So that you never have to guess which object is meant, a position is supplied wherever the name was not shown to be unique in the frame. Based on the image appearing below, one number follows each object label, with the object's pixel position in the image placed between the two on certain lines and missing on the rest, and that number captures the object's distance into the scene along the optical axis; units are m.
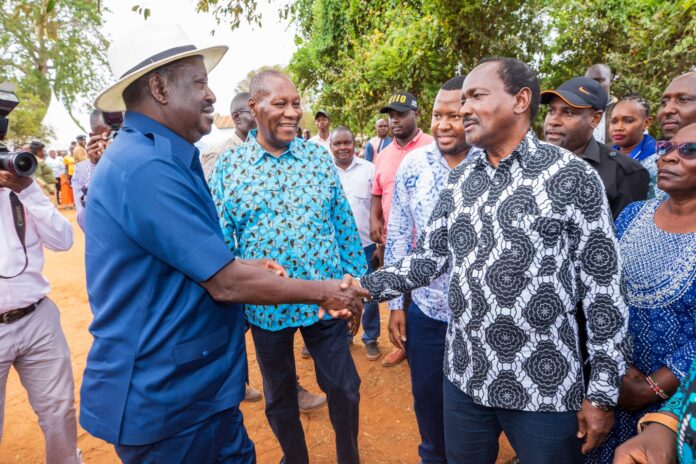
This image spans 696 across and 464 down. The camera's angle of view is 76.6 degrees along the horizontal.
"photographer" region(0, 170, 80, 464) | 2.53
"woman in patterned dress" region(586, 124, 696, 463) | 1.72
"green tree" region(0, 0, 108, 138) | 21.47
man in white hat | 1.57
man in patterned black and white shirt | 1.67
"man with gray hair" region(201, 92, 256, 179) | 4.32
